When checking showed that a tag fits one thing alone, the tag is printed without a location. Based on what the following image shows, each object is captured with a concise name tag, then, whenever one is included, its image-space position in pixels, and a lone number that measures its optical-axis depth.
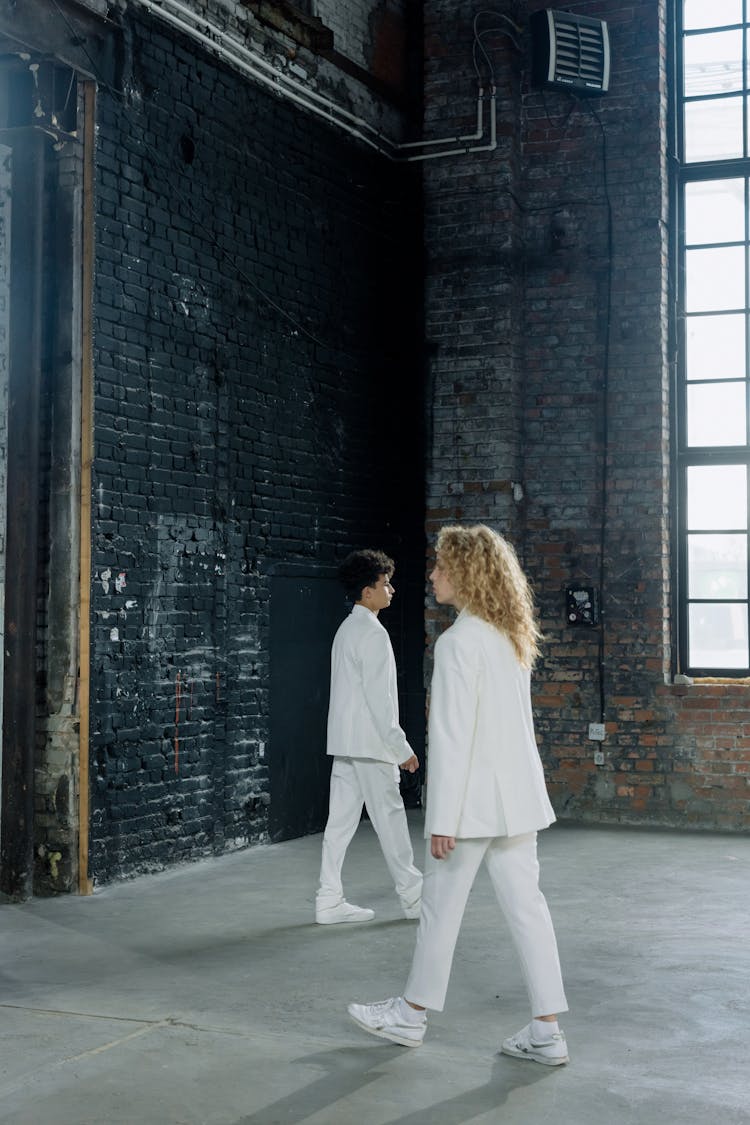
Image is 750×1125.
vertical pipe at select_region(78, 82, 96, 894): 6.15
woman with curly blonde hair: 3.76
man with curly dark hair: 5.55
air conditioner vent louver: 8.53
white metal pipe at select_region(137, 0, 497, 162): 6.85
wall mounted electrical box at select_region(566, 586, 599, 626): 8.53
